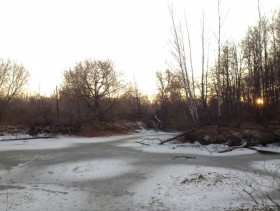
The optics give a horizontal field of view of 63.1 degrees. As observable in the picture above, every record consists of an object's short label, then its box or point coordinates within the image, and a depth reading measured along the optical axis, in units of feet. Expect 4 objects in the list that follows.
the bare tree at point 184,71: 61.95
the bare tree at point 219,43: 59.72
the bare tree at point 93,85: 101.34
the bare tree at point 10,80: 110.50
